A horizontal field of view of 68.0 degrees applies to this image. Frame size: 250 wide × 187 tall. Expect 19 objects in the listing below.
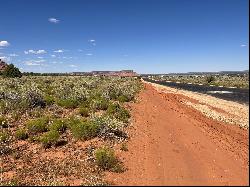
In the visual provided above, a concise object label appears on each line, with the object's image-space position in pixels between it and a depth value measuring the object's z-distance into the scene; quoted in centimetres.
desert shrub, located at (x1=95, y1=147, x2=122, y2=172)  488
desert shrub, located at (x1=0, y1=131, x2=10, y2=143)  642
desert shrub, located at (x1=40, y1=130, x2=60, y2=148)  620
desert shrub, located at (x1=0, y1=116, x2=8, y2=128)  781
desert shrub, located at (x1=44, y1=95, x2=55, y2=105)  1096
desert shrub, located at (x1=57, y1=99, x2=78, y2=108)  1054
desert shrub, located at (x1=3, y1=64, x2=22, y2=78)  3994
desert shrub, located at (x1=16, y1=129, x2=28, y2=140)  681
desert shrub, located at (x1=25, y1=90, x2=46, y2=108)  1041
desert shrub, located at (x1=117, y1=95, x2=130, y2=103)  1332
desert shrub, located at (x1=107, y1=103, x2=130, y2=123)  845
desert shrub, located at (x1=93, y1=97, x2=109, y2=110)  1034
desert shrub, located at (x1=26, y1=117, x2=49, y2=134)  716
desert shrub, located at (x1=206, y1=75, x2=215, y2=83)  5328
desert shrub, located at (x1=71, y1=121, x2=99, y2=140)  655
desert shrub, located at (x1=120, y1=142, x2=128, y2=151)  588
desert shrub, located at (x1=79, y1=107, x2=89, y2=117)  919
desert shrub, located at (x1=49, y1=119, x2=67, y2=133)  711
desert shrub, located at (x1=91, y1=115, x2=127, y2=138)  658
